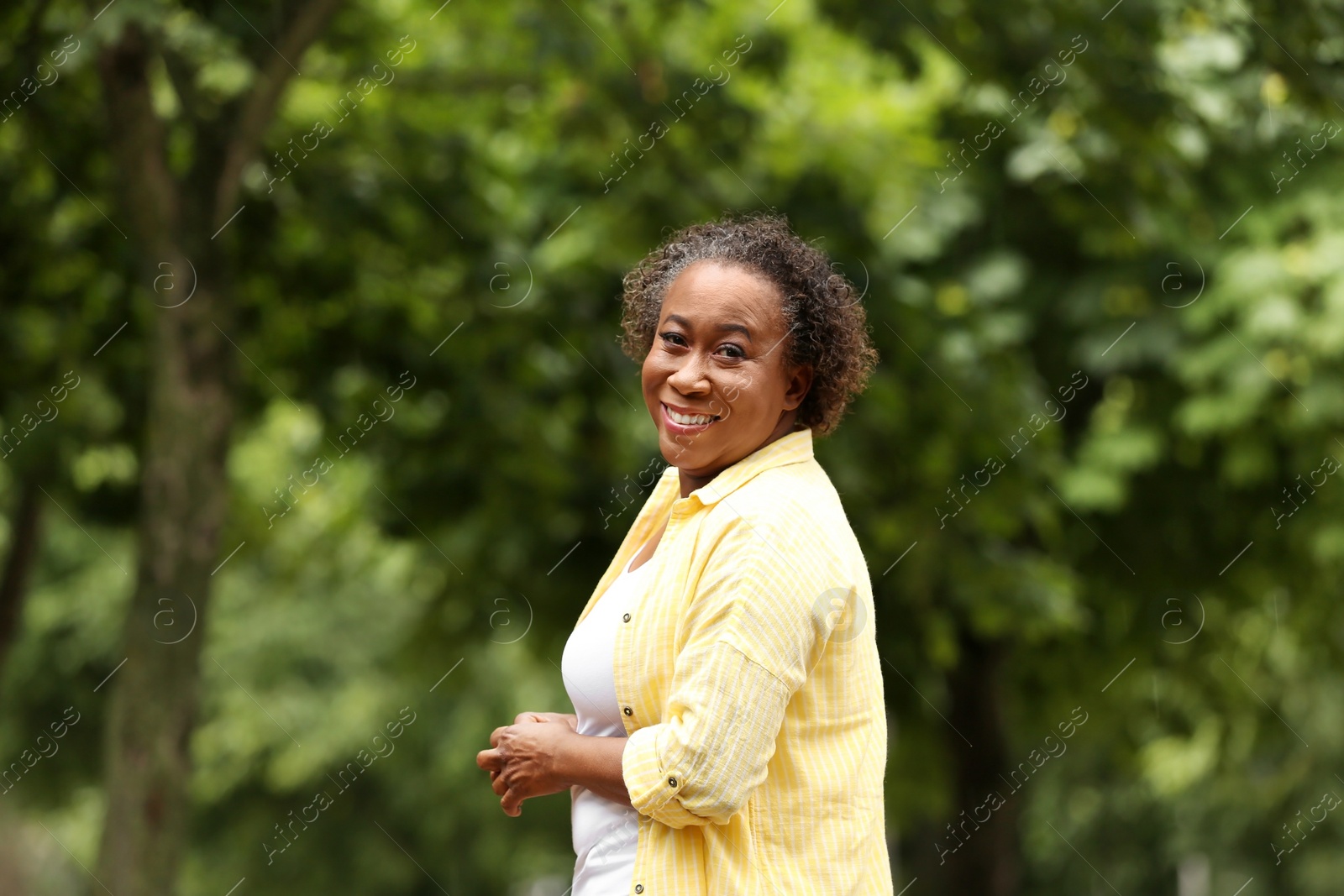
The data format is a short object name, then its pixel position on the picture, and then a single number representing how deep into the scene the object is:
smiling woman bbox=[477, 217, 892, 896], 3.85
